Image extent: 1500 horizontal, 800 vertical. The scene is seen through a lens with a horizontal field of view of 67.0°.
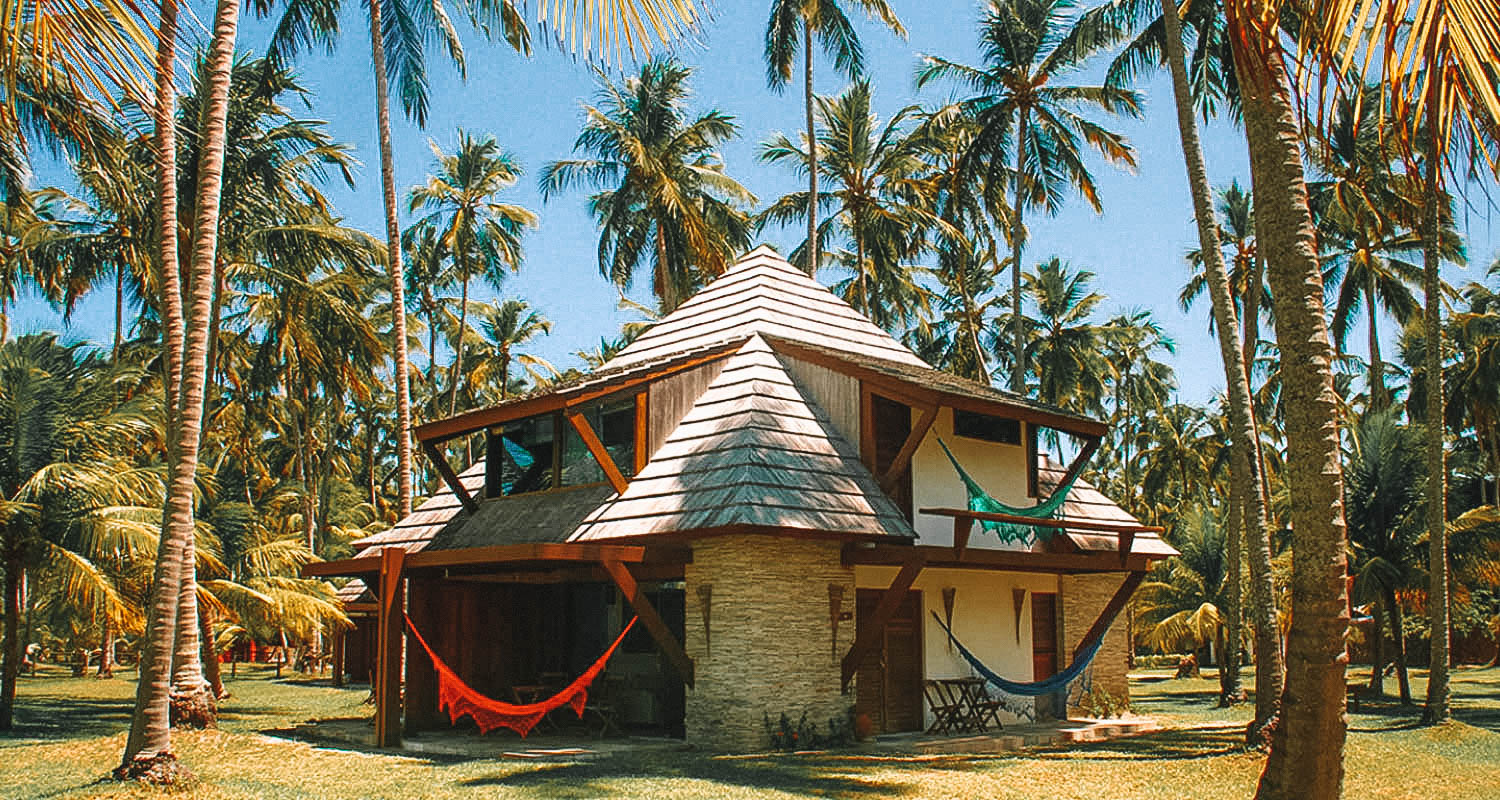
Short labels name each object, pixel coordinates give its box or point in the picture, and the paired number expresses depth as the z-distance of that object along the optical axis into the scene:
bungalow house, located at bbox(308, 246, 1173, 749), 12.94
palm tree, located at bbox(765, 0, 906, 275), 23.84
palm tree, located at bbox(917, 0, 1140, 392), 24.30
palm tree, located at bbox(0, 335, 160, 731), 15.26
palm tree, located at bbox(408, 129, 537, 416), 32.28
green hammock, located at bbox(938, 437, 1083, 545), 13.60
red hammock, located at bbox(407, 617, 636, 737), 12.13
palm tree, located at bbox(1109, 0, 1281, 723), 13.11
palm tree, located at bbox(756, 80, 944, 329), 28.05
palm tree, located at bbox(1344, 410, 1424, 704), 21.00
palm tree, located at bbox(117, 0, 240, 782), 10.27
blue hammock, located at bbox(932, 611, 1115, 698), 13.74
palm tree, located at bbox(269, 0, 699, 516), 20.16
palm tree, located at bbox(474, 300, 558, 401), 40.62
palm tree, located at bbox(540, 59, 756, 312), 27.17
